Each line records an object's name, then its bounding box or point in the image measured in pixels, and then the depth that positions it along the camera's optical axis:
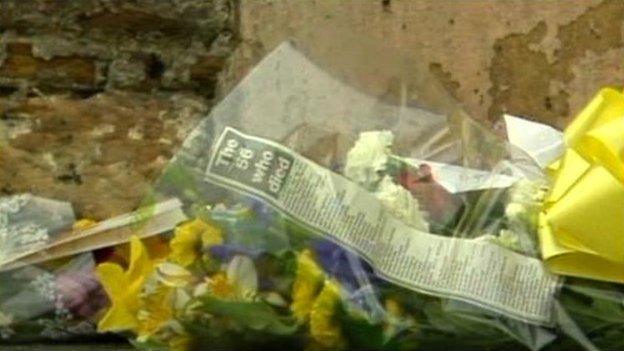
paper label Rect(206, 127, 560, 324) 1.76
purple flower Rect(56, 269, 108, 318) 2.15
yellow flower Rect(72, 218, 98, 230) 2.15
